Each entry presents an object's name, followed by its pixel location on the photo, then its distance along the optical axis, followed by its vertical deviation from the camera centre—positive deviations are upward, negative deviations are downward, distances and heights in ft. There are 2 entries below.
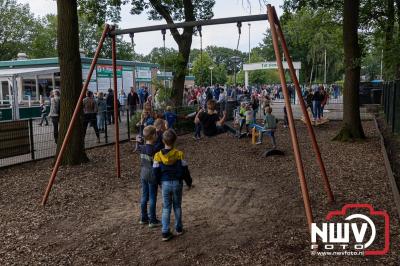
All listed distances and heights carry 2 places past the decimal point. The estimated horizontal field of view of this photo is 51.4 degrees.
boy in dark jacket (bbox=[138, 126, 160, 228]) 18.51 -3.89
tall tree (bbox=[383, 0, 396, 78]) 63.54 +9.91
